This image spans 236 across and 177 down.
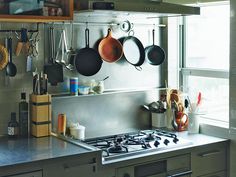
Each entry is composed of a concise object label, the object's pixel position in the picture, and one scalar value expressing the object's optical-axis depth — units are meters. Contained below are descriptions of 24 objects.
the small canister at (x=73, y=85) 3.10
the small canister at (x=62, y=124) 3.01
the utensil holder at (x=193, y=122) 3.29
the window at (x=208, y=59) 3.36
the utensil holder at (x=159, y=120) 3.47
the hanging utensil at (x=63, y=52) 3.08
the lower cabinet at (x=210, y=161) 3.00
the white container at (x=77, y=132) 3.04
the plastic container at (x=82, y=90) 3.16
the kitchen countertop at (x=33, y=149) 2.39
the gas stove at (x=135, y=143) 2.75
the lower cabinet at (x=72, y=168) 2.42
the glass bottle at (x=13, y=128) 2.86
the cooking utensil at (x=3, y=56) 2.85
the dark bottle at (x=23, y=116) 2.90
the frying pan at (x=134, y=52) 3.40
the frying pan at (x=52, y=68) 3.04
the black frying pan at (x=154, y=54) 3.53
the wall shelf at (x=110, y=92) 3.09
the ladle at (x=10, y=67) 2.88
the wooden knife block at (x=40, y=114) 2.85
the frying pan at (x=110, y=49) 3.24
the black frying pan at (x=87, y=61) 3.14
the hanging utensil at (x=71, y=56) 3.13
